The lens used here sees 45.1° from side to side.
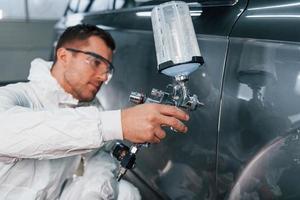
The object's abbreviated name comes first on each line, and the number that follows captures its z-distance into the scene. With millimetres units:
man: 876
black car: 865
